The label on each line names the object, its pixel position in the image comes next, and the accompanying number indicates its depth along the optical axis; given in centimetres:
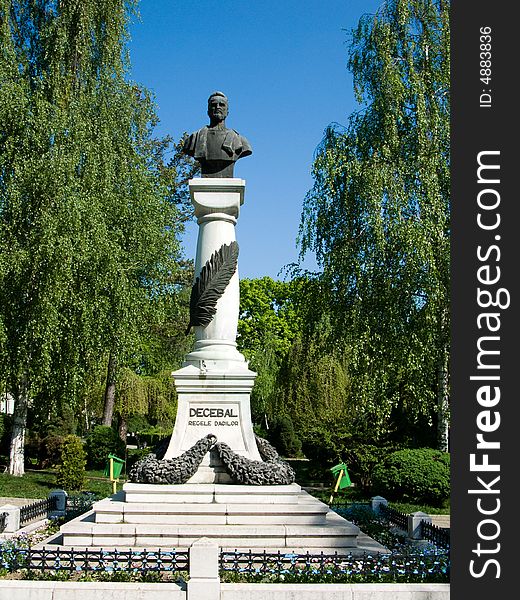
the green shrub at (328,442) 2205
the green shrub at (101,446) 2731
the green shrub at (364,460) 2111
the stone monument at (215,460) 1016
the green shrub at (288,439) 3575
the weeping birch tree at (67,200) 1862
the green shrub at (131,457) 2841
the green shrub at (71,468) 2047
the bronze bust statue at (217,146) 1279
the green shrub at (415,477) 1770
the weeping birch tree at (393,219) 1855
